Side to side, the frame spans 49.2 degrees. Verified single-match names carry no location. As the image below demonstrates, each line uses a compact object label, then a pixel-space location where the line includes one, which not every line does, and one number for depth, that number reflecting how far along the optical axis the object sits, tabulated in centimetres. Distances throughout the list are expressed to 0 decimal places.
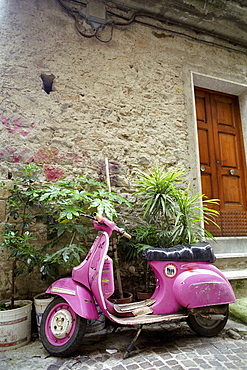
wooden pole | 276
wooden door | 425
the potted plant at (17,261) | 227
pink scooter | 209
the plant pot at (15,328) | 225
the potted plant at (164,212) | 291
